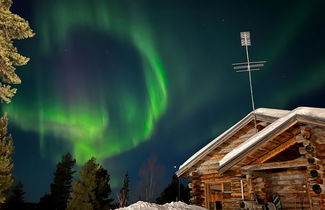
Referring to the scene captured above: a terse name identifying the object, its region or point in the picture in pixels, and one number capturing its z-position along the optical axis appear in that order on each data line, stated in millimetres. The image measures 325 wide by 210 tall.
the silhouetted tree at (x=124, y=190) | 24194
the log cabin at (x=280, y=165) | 9508
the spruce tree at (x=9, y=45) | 13391
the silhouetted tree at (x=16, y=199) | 35625
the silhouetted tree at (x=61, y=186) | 37019
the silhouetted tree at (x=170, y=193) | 38200
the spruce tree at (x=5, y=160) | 19750
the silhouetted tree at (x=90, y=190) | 27766
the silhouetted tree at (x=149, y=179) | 44688
